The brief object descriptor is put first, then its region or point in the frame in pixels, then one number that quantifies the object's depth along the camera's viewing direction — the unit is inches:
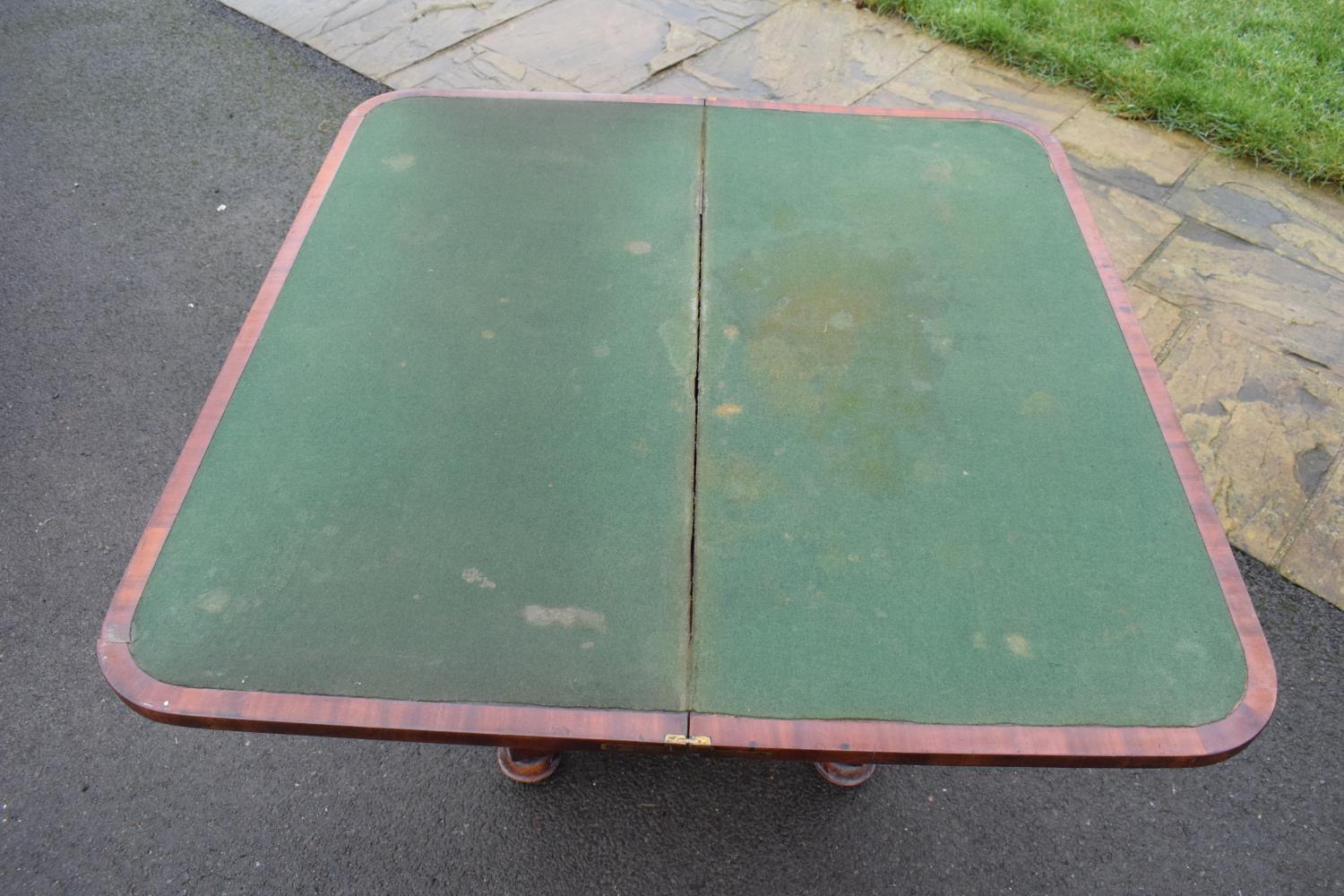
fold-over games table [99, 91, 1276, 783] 51.3
